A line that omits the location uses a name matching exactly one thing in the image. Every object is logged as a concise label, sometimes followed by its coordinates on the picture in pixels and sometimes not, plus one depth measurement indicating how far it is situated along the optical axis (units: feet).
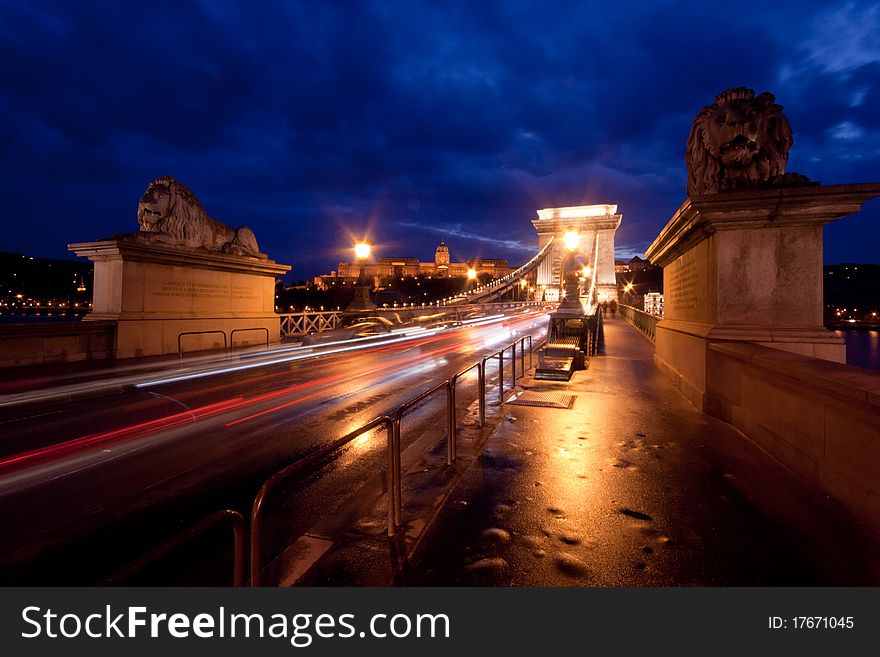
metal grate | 25.26
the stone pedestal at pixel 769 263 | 19.12
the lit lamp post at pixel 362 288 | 61.52
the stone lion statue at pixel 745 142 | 21.33
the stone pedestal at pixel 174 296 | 44.80
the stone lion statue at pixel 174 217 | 47.65
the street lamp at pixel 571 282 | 42.83
